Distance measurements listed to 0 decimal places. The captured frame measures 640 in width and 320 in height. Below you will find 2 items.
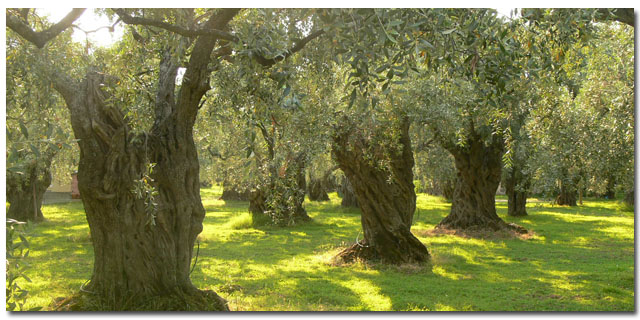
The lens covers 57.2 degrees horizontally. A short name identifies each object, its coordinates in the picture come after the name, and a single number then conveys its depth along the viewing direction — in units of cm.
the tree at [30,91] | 479
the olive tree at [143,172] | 746
